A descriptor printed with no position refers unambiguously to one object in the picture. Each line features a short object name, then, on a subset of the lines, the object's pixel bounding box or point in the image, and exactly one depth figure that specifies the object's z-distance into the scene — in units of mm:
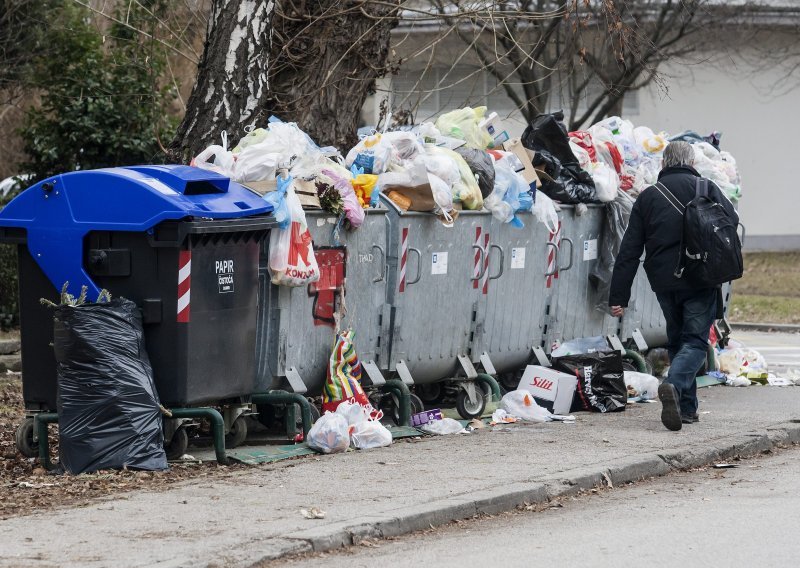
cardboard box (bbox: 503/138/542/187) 20562
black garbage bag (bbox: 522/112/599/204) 21297
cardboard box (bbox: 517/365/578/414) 19578
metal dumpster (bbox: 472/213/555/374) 19781
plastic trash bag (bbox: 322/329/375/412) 16953
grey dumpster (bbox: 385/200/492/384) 18156
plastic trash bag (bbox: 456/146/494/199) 19516
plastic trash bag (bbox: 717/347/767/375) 24094
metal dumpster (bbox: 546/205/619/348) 21312
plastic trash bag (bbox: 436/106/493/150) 20422
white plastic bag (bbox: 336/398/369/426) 16734
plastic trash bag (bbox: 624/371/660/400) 21047
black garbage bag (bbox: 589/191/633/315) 22094
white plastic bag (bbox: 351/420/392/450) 16656
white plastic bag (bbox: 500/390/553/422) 19031
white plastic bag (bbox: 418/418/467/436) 17922
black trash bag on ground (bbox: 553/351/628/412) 19797
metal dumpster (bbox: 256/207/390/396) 16312
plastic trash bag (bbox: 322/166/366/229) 16922
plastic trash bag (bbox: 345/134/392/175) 18262
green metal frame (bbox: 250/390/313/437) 16234
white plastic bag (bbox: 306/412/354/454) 16172
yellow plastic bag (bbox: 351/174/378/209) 17687
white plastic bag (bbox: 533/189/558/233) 20422
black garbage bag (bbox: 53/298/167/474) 14445
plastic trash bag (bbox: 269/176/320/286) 16062
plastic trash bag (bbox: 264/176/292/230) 15969
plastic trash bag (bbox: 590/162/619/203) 21859
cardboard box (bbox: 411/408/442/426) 18062
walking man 18266
